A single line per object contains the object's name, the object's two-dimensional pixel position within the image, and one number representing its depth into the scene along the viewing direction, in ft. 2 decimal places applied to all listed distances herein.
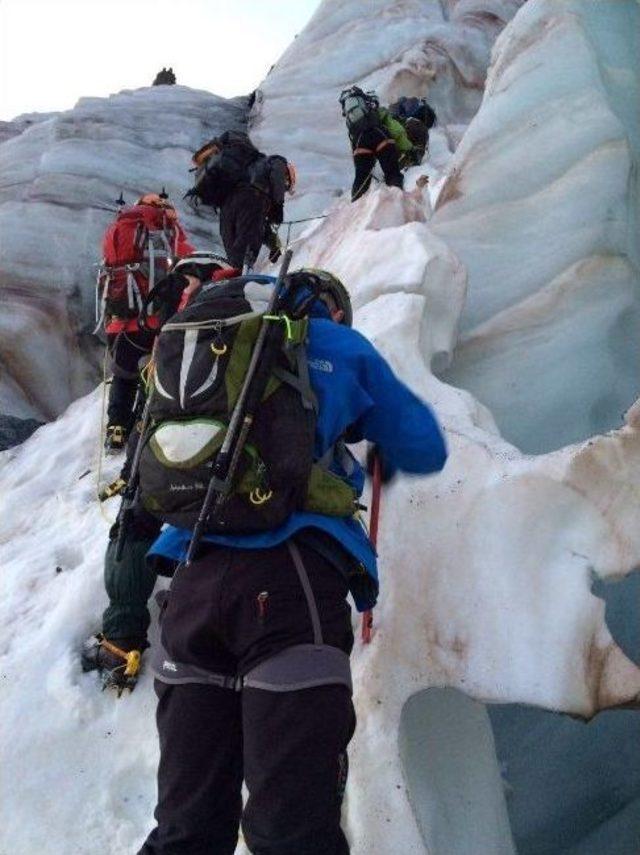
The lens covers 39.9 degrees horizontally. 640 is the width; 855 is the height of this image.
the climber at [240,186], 19.92
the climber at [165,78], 65.62
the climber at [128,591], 11.12
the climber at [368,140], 28.55
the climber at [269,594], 6.56
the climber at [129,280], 17.57
